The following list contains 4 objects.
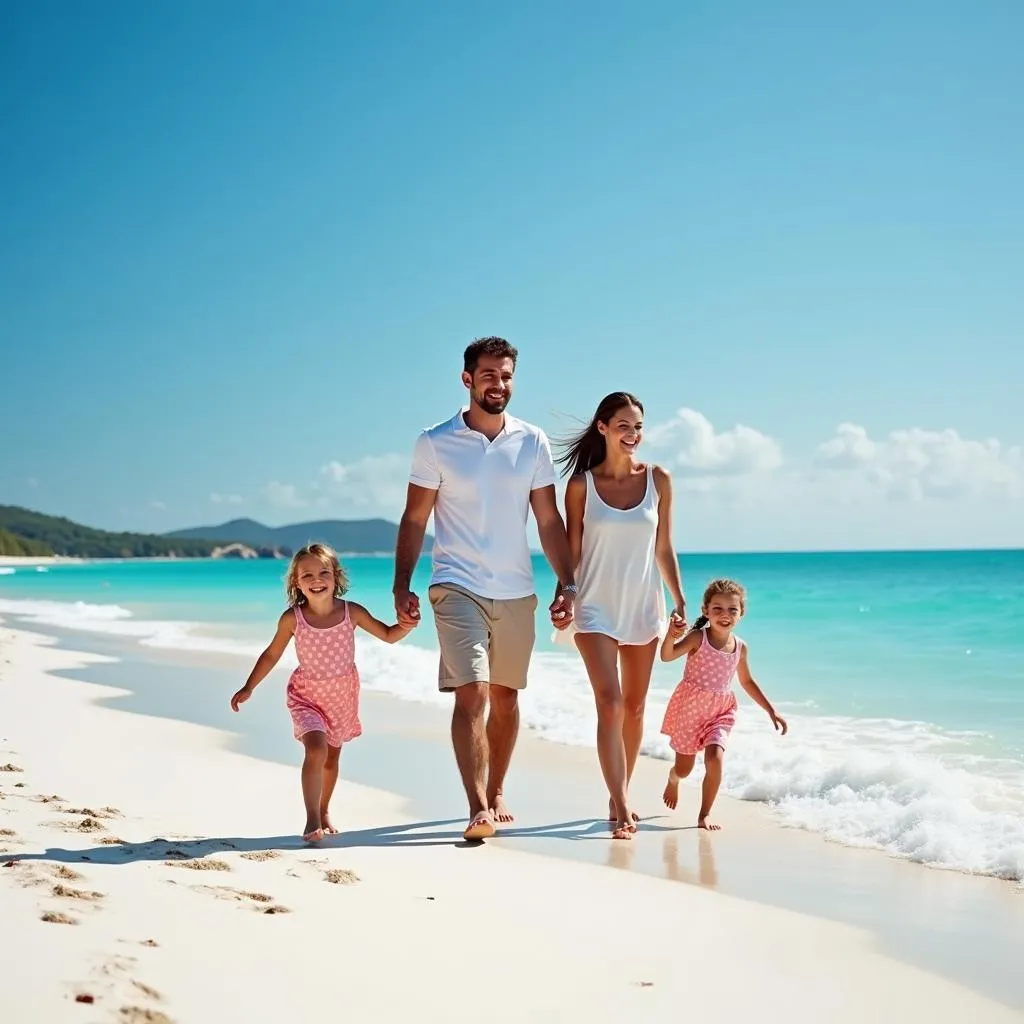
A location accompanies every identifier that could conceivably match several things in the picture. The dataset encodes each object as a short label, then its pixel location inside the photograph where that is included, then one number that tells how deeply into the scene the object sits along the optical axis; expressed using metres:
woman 5.71
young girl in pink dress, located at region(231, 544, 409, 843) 5.60
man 5.52
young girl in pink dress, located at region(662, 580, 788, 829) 5.98
